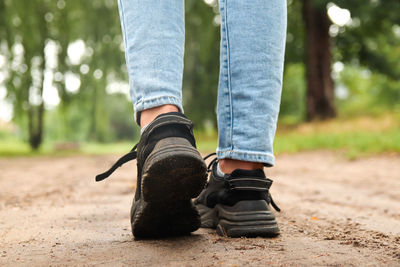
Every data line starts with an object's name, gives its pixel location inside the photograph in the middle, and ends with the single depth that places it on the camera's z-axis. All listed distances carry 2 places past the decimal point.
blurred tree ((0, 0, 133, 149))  8.02
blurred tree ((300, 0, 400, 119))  6.48
